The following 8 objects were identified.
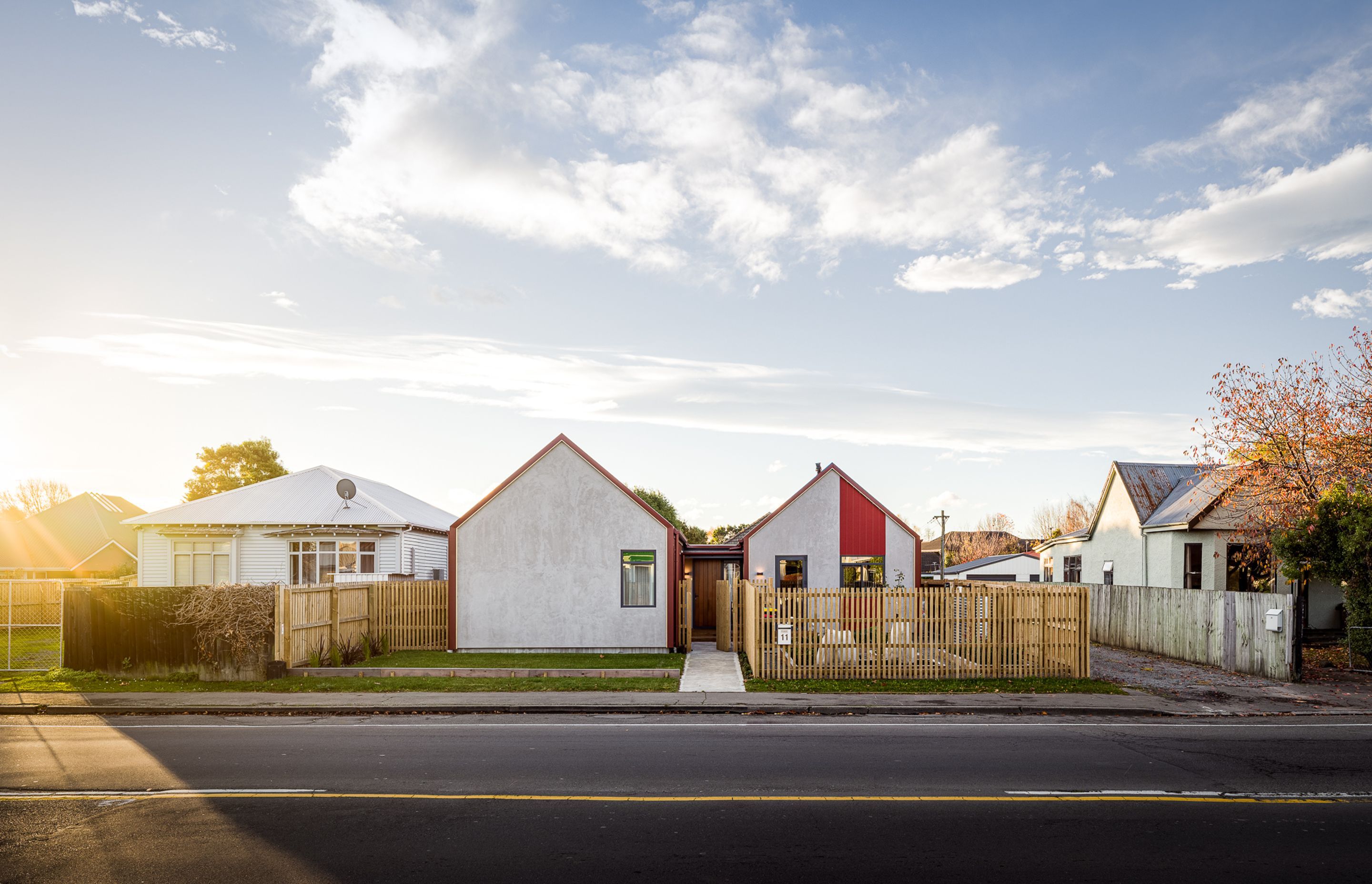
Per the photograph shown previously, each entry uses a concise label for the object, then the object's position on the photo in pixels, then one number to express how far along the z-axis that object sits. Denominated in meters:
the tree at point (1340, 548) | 18.94
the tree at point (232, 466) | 61.44
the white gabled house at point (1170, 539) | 27.11
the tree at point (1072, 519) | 109.31
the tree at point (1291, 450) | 23.09
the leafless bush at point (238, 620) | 17.88
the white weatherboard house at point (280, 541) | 32.31
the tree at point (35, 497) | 87.12
